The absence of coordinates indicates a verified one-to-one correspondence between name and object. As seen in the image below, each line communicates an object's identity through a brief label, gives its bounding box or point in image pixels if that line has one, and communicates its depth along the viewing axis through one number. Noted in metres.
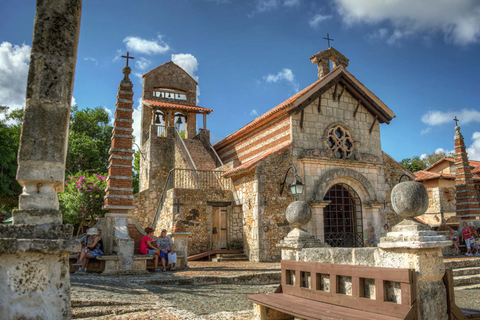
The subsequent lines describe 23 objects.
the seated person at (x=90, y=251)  9.85
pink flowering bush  15.20
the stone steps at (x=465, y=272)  9.96
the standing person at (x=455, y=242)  15.70
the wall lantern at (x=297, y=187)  11.12
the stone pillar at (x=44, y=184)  2.81
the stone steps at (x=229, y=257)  14.28
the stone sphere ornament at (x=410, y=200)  3.61
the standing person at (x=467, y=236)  15.51
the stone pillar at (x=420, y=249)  3.41
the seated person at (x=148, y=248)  10.49
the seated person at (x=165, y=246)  10.73
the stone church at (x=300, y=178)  14.41
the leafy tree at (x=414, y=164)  39.47
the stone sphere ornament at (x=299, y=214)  5.73
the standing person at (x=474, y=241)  15.72
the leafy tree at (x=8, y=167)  18.00
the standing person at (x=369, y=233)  15.89
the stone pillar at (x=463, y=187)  18.17
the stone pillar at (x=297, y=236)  5.43
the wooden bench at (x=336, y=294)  3.46
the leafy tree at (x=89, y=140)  30.69
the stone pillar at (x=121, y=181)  10.25
